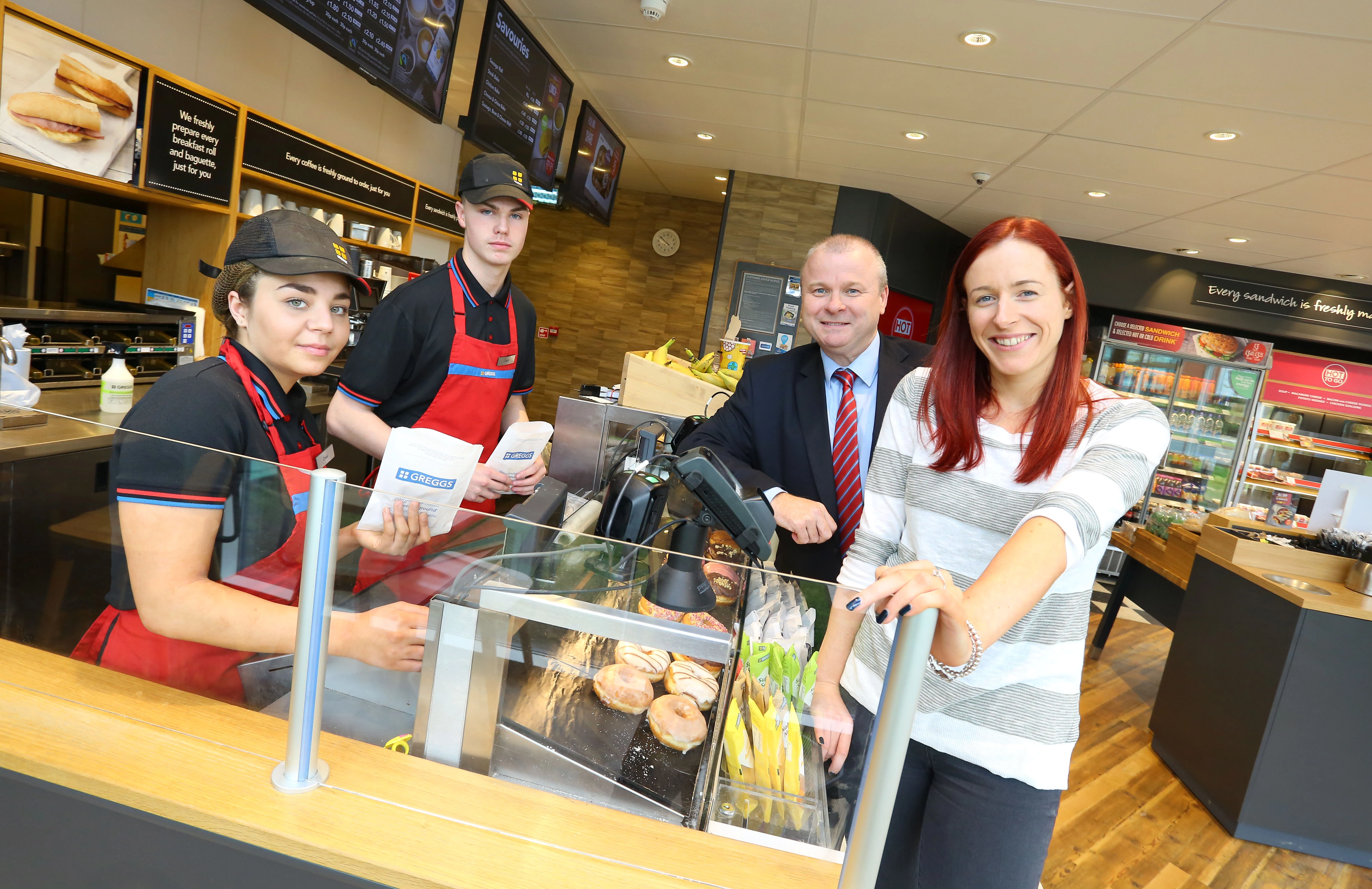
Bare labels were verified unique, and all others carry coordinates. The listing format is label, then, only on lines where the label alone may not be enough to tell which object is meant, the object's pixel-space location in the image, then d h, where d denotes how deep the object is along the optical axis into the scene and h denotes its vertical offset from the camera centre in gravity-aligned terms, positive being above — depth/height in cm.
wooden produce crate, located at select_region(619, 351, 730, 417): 310 -17
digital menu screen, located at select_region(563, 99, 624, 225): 482 +110
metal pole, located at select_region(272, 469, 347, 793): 83 -39
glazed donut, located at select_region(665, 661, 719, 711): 101 -43
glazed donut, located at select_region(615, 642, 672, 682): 96 -40
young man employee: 198 -9
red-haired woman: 102 -19
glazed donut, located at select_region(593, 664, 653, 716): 97 -44
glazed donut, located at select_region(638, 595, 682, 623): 94 -32
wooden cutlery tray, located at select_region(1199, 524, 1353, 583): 331 -45
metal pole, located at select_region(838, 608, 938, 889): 73 -34
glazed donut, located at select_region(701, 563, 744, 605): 92 -27
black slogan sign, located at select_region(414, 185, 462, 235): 539 +68
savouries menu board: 335 +107
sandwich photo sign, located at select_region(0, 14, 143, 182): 251 +48
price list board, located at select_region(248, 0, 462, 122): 247 +90
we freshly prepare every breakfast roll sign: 308 +50
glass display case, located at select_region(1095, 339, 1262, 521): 695 +30
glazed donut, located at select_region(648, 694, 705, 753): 101 -49
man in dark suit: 196 -8
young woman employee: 94 -36
